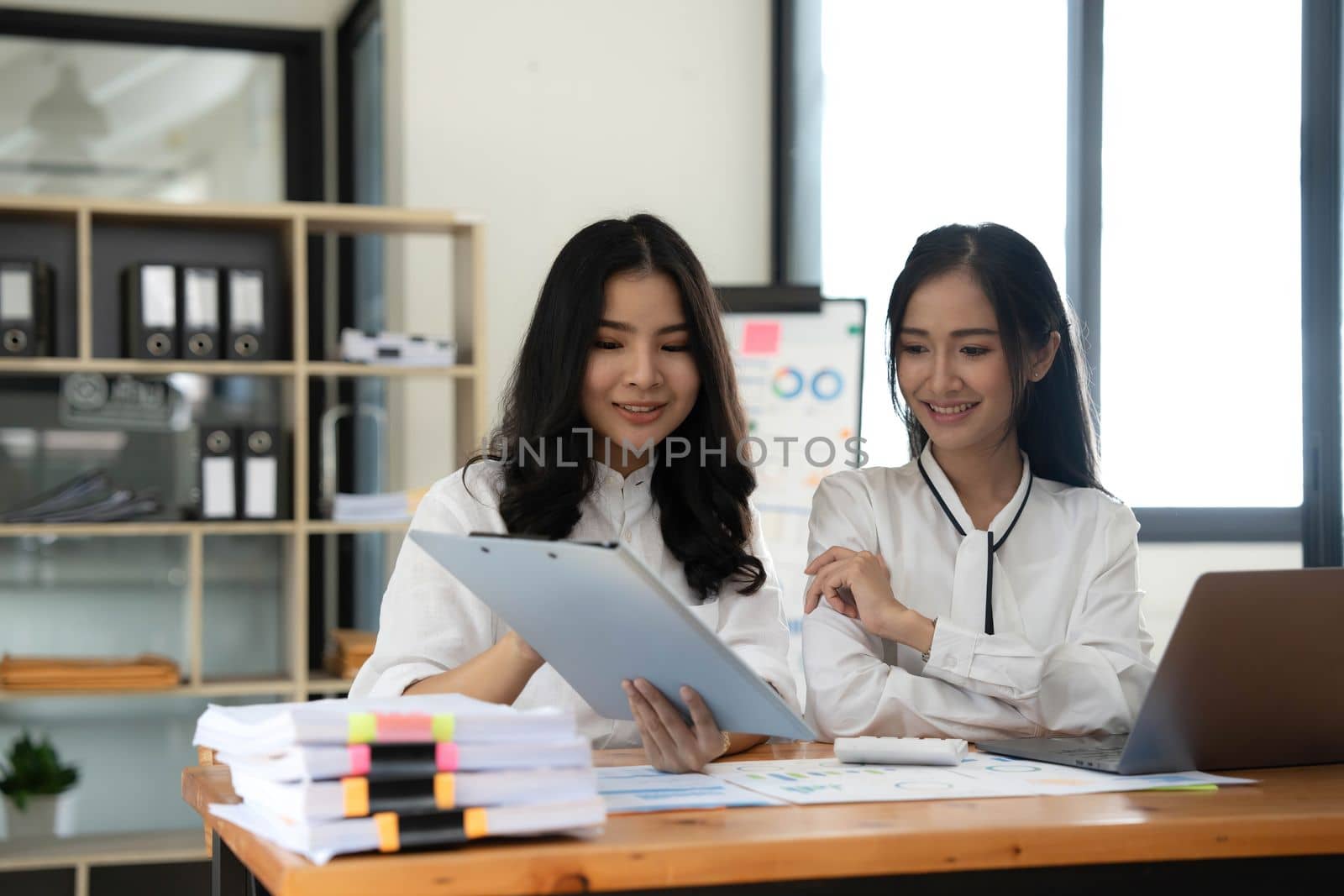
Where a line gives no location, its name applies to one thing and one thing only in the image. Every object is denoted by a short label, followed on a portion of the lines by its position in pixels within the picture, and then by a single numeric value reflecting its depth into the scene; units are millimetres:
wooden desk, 994
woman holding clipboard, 1769
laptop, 1309
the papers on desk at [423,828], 993
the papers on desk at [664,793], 1206
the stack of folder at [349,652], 3709
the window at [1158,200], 2760
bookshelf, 3541
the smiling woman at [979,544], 1742
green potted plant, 3584
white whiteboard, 3713
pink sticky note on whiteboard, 3760
